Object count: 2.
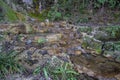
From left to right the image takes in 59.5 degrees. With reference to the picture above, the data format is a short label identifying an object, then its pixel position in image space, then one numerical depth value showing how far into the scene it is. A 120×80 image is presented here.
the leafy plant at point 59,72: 1.85
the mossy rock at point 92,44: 2.57
